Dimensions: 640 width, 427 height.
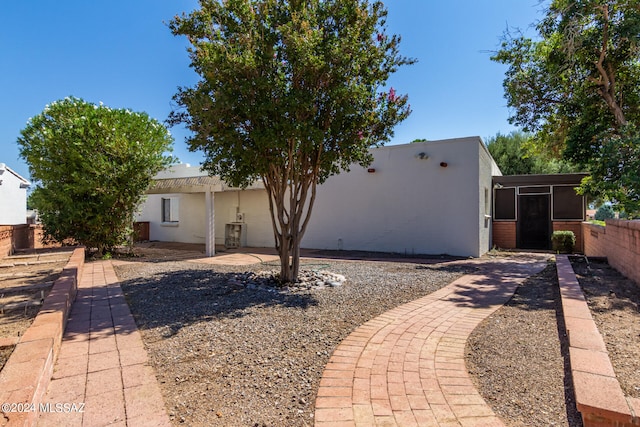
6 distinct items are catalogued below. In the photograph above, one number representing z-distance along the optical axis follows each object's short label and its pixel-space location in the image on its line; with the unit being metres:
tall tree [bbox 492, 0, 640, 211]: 8.30
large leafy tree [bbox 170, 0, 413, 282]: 5.08
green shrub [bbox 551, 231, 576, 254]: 11.99
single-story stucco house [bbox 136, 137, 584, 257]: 10.88
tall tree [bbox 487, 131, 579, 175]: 21.62
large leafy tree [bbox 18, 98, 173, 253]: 9.23
